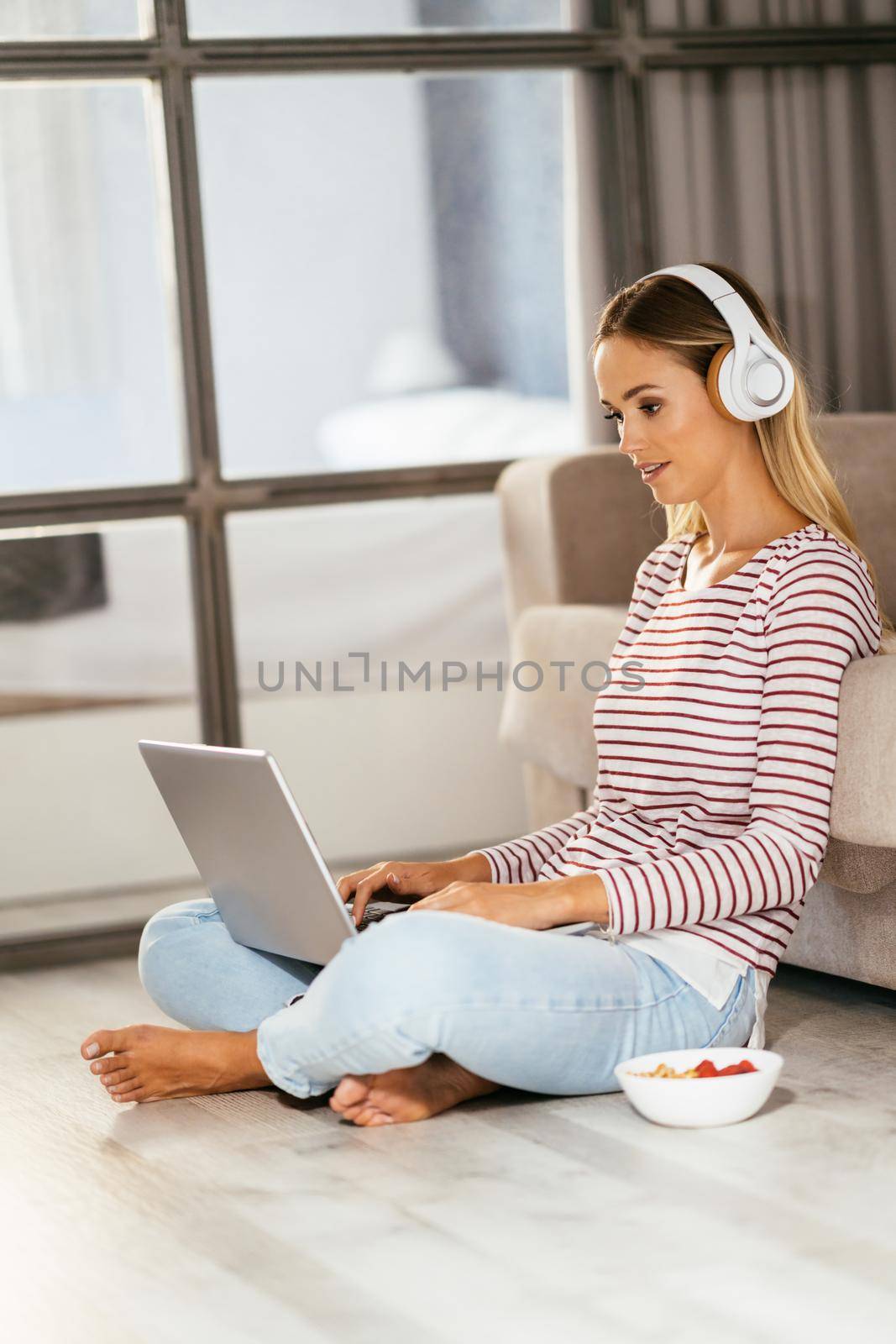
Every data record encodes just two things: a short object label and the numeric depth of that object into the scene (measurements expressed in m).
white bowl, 3.81
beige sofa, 4.23
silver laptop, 3.82
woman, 3.78
